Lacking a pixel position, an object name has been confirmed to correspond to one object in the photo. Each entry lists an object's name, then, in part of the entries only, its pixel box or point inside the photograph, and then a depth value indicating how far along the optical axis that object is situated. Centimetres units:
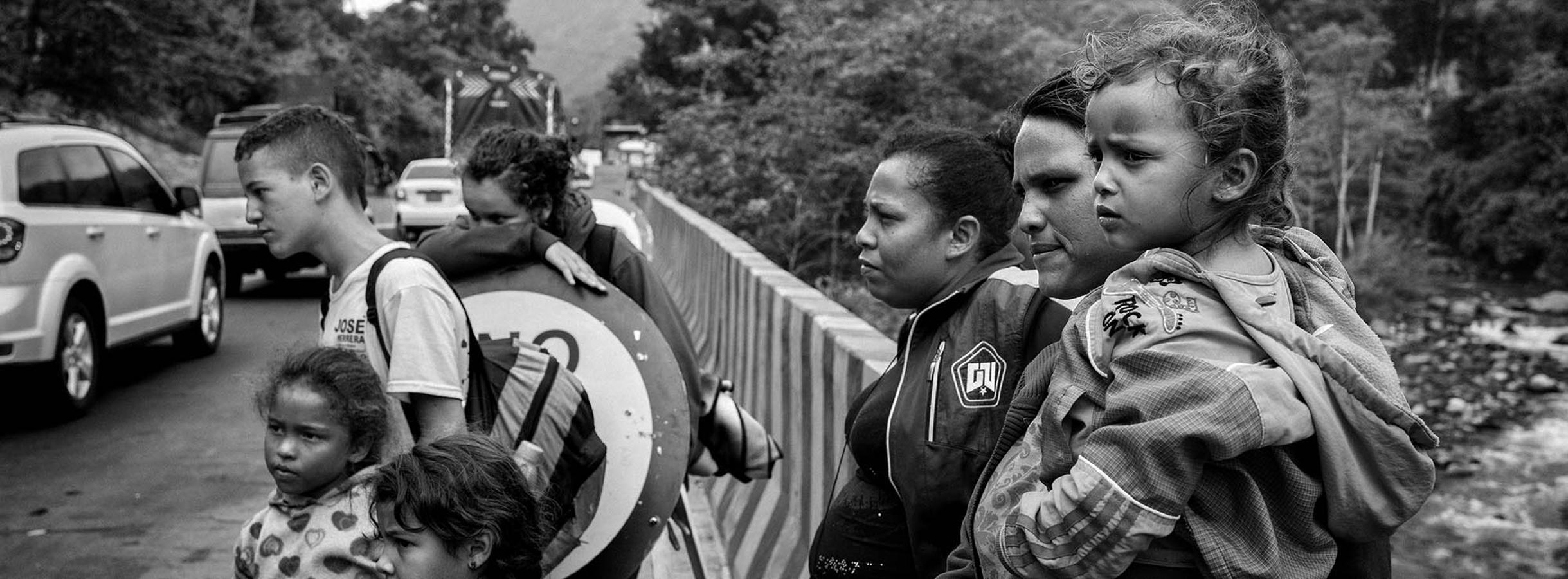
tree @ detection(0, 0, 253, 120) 1945
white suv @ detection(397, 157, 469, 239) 2267
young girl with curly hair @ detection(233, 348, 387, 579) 279
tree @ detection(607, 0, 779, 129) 2502
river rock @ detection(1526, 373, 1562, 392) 2344
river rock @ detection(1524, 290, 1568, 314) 3030
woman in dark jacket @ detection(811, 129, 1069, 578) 233
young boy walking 284
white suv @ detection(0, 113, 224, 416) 825
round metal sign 349
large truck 2895
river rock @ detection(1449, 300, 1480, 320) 3085
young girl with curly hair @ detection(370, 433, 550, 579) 253
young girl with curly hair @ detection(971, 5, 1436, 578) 161
